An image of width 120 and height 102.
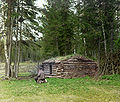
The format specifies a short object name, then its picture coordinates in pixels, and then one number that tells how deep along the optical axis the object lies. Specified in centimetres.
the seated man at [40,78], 1086
